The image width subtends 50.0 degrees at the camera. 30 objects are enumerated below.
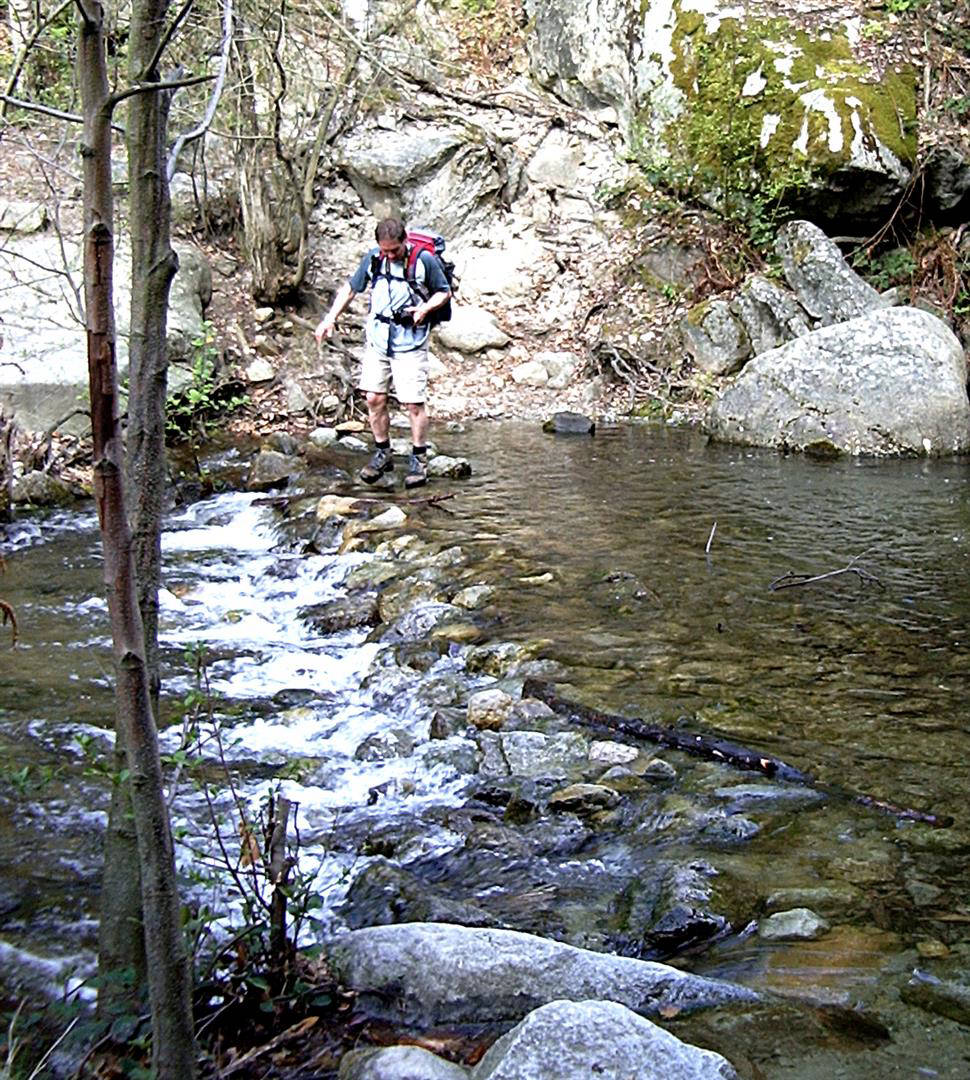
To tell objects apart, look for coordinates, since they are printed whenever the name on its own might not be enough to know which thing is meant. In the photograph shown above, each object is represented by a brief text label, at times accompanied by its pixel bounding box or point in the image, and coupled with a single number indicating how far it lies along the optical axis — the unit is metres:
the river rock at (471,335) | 12.36
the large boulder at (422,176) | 13.40
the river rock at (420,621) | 5.27
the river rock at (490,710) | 4.18
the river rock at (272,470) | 8.53
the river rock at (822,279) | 10.79
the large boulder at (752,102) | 11.52
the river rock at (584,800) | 3.46
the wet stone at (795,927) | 2.65
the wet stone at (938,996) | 2.29
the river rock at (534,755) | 3.78
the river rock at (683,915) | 2.69
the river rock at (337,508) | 7.36
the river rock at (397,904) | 2.78
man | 7.92
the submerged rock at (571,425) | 10.59
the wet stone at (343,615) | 5.62
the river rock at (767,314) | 11.04
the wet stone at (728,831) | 3.19
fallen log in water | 3.32
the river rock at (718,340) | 11.41
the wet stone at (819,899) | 2.77
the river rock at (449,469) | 8.52
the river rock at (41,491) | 7.60
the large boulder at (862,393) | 9.33
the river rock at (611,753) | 3.79
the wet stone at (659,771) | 3.64
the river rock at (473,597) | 5.53
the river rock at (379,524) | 6.97
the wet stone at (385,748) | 4.00
